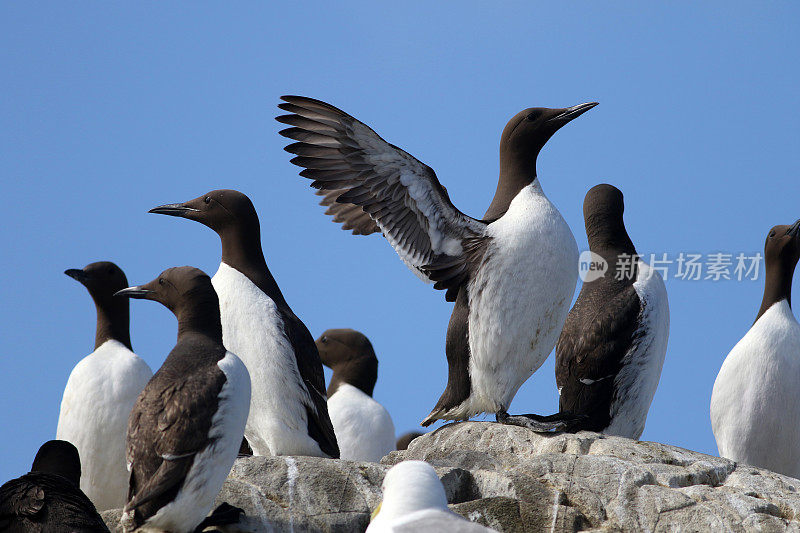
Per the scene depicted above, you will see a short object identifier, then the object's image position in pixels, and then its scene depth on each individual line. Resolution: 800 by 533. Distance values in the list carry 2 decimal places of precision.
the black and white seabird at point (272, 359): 15.71
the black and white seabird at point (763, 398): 17.91
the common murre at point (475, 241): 16.02
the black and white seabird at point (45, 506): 11.01
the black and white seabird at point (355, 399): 21.72
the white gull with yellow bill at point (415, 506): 8.91
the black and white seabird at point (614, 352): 16.73
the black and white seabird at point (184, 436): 11.57
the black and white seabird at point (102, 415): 16.69
